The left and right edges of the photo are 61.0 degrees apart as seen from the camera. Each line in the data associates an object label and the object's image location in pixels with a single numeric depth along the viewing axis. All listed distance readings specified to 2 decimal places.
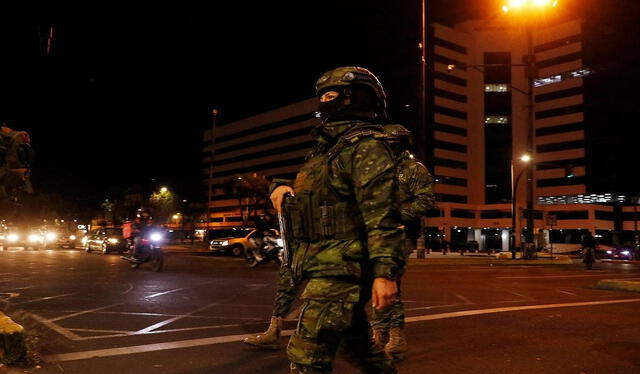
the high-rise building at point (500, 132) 76.25
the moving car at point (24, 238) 30.76
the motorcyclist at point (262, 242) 13.13
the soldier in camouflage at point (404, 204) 4.73
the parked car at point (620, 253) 37.66
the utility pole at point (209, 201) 40.42
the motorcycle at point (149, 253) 14.32
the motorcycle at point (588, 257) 21.23
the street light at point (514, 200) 24.57
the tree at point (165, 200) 52.00
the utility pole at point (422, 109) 23.67
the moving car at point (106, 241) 25.30
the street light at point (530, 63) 21.64
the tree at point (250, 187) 47.72
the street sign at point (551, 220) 27.51
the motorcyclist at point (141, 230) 14.62
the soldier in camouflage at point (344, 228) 2.47
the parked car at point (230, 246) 24.27
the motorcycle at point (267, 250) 13.12
